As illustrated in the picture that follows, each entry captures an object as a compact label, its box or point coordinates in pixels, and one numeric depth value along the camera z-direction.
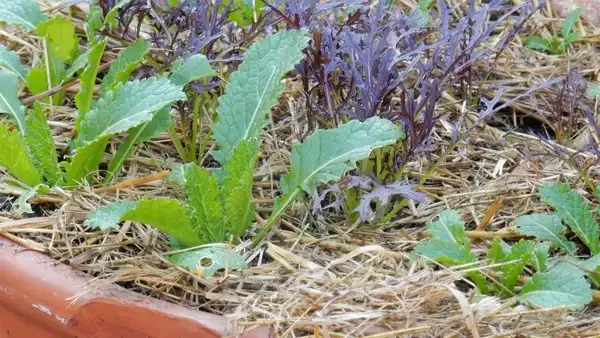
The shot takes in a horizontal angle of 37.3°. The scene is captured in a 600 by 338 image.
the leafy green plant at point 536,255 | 1.43
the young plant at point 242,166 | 1.48
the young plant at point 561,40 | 2.36
